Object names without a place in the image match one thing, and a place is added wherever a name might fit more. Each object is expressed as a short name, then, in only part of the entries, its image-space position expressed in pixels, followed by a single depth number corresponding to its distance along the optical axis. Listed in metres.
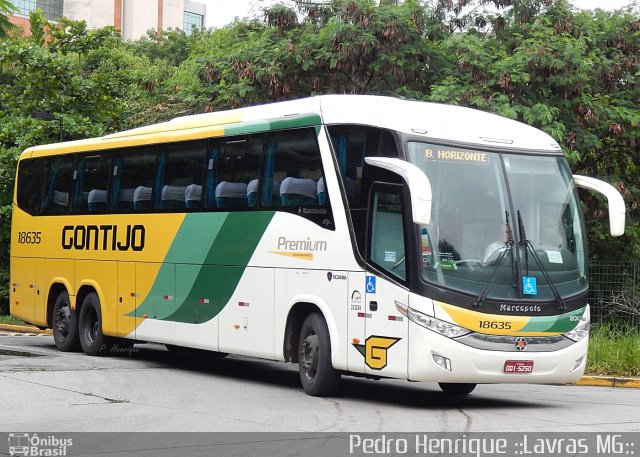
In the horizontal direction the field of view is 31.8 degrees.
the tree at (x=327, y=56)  24.55
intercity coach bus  12.59
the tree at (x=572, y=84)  23.19
